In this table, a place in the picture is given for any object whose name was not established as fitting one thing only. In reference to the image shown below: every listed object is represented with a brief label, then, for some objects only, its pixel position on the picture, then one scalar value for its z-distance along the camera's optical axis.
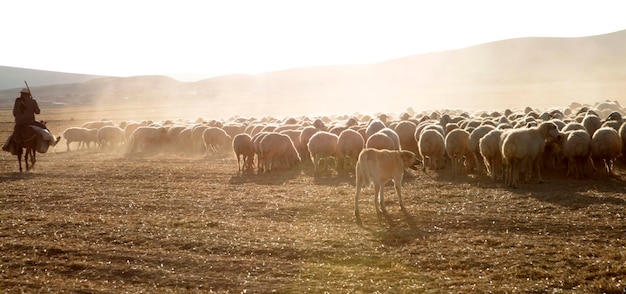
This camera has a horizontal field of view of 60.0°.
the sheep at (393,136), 19.02
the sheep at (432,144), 18.77
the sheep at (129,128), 37.14
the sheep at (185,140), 30.84
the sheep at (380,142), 18.25
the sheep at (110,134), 35.78
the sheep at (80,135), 35.81
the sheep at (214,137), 27.70
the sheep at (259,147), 20.28
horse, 19.88
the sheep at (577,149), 16.00
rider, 19.56
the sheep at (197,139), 30.00
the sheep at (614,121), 18.86
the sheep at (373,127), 22.02
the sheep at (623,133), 17.48
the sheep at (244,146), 20.76
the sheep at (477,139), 17.48
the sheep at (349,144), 18.97
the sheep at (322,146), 19.30
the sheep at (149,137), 31.84
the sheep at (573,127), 17.56
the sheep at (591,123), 19.06
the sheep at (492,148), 15.98
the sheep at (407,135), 22.75
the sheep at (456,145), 18.08
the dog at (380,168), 11.82
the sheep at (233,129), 30.31
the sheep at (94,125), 42.59
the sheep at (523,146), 14.92
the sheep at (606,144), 15.95
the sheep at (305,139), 22.22
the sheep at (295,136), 22.77
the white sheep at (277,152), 19.92
